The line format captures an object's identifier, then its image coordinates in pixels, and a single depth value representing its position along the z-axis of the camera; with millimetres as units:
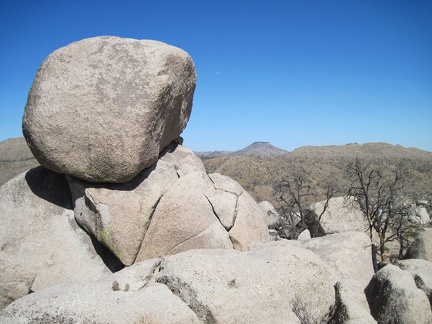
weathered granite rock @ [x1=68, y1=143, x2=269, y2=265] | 6168
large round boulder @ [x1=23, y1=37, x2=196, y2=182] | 5859
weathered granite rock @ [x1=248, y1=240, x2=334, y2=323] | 4941
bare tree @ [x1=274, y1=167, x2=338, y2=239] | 13877
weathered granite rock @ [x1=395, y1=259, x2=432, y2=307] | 6055
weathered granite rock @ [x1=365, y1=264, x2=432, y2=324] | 5305
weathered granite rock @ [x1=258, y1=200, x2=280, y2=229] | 15531
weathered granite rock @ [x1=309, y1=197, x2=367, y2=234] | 13945
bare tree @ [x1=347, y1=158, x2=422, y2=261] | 11244
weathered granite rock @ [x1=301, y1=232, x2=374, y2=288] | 6492
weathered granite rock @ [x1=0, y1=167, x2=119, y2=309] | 6086
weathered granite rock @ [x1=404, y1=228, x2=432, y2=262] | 10305
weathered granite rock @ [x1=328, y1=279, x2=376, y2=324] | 5035
